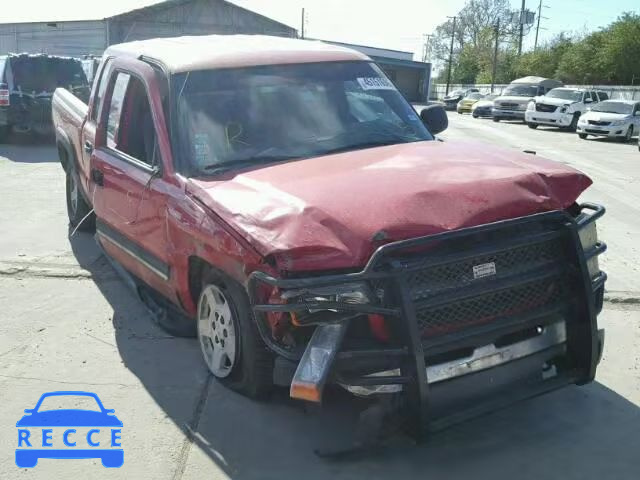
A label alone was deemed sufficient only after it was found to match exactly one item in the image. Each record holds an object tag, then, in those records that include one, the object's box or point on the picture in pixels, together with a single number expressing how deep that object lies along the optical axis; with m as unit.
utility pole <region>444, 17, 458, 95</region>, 77.81
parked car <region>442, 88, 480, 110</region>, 50.92
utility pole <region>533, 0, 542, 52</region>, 78.63
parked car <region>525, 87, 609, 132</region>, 27.20
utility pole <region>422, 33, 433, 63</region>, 96.19
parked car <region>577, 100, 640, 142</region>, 23.33
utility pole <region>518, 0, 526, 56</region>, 67.06
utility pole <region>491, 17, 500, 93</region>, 62.40
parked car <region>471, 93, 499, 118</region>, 35.81
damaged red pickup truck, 3.00
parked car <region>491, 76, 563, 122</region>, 31.69
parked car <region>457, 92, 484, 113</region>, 42.62
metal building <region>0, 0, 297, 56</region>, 33.69
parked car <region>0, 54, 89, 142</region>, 14.20
